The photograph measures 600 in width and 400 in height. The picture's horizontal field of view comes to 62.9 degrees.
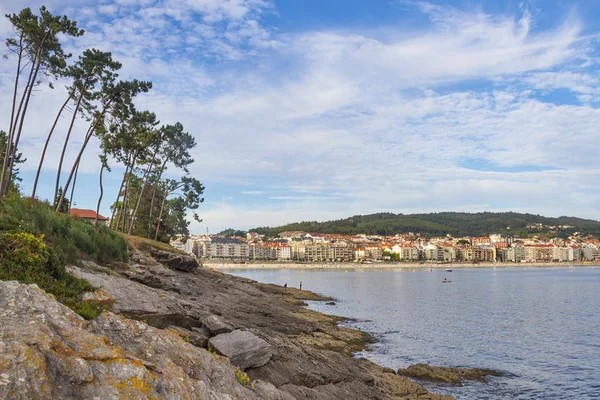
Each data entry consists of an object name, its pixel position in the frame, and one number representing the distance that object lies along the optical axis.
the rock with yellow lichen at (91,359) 6.23
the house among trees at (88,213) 88.59
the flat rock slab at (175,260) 39.91
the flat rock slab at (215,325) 14.27
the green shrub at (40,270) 9.84
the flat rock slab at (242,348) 12.29
